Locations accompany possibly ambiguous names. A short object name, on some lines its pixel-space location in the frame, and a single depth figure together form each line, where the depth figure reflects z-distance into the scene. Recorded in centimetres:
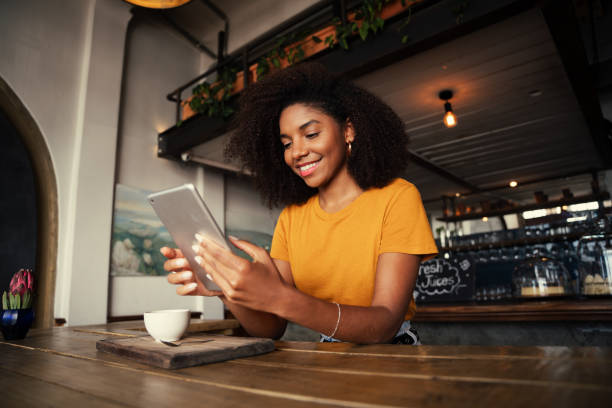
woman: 85
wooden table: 47
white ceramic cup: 88
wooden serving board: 73
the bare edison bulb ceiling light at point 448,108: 352
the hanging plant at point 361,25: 281
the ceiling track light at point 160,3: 171
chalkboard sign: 281
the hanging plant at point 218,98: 392
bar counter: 183
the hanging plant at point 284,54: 335
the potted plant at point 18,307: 122
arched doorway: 369
